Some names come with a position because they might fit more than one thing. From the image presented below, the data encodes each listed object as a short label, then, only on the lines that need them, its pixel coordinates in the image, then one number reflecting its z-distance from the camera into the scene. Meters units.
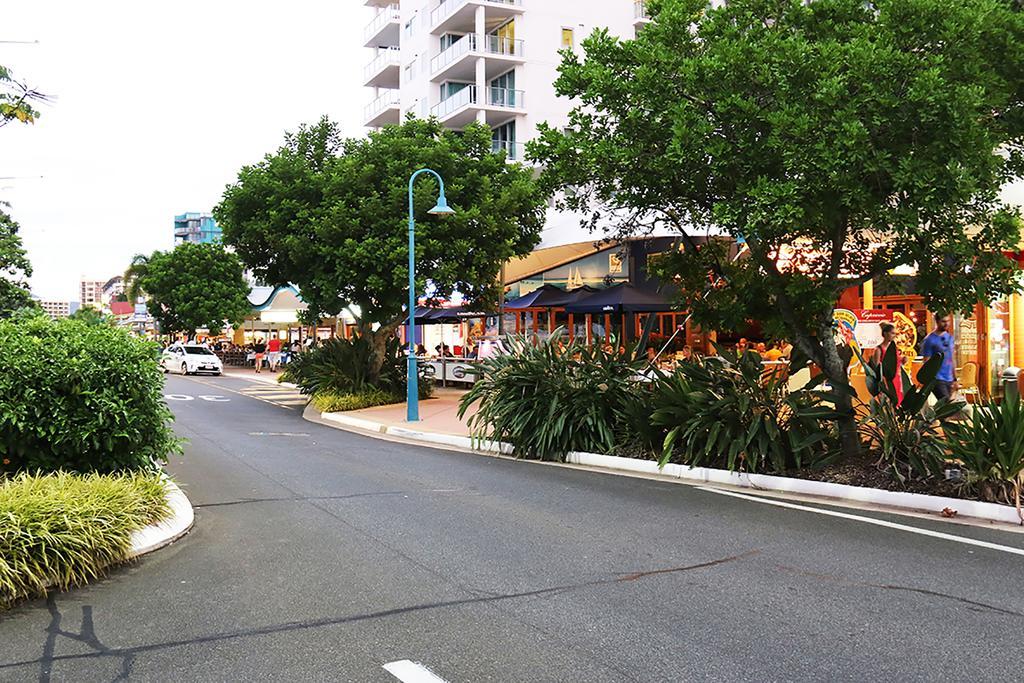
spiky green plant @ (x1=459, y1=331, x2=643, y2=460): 12.70
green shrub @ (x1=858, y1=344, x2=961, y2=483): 9.16
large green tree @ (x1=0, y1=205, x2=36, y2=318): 18.38
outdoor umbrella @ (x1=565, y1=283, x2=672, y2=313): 19.30
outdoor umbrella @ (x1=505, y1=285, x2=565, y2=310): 21.97
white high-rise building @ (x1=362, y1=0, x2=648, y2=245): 44.25
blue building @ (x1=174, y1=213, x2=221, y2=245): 176.38
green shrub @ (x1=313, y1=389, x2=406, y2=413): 21.17
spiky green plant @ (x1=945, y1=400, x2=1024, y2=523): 8.27
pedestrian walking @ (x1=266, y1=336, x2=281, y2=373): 44.38
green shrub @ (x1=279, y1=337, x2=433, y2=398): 22.77
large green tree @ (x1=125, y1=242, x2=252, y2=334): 51.22
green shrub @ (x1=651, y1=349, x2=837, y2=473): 10.19
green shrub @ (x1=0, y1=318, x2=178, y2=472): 7.54
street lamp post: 17.69
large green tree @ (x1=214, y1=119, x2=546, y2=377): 20.45
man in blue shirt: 12.74
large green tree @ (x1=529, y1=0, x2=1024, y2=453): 8.70
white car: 41.66
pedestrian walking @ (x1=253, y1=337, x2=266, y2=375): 43.88
